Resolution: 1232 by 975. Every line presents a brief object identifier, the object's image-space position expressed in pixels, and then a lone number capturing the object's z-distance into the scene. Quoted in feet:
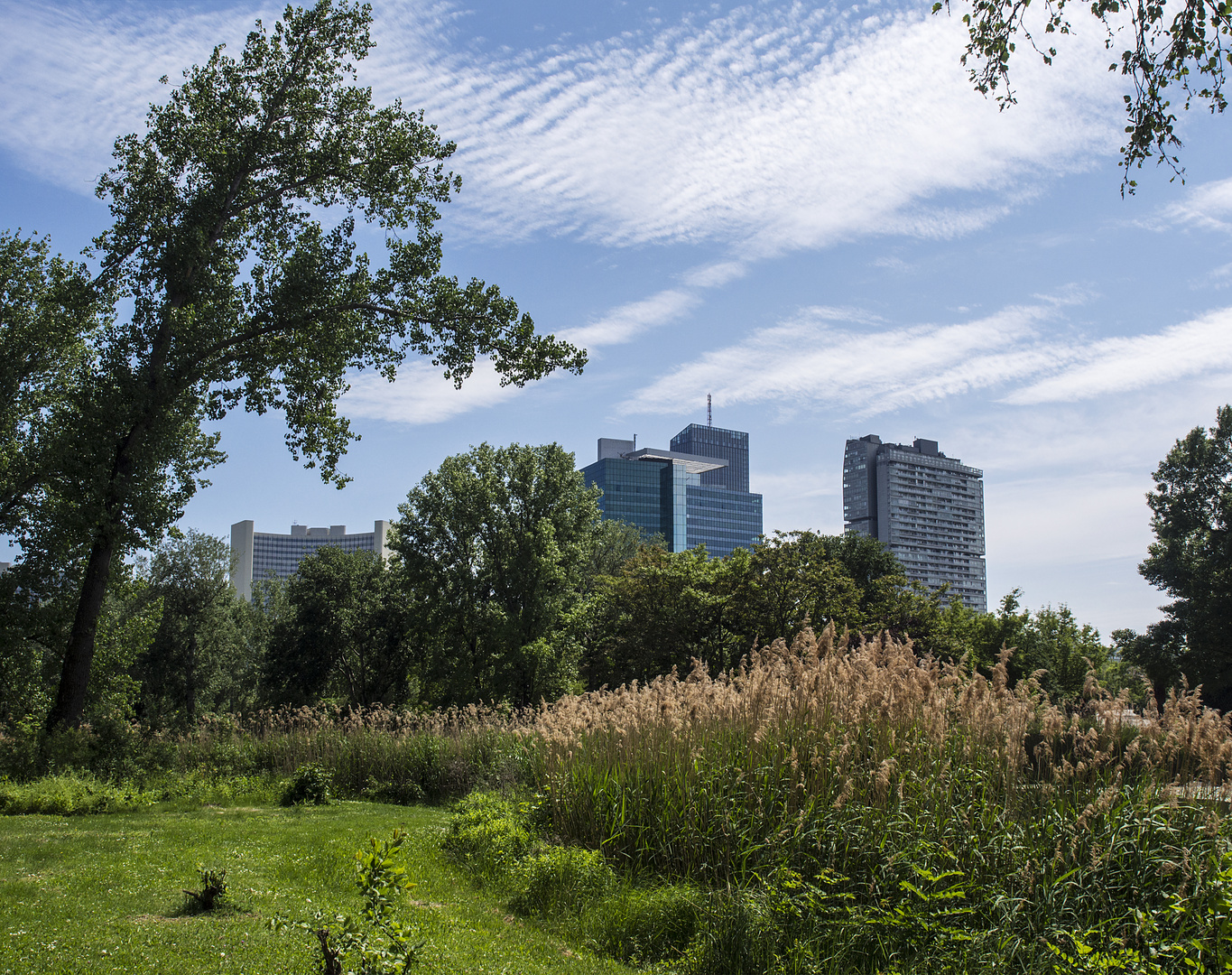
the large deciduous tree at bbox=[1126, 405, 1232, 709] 100.17
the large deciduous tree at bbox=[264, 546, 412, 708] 117.80
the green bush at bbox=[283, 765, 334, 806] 42.83
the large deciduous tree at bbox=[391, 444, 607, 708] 98.63
